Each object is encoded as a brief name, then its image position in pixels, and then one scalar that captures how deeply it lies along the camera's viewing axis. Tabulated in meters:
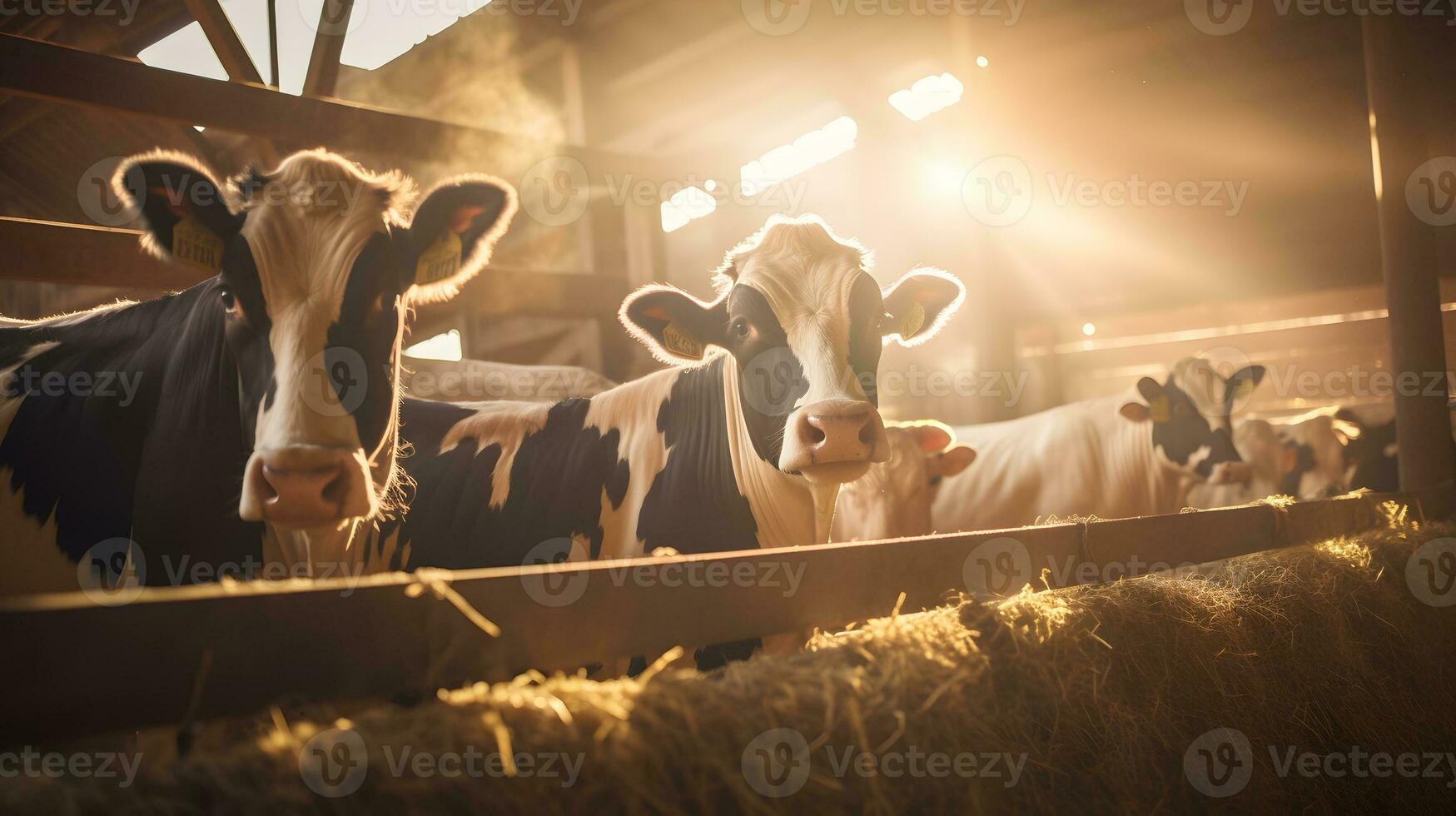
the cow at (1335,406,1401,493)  7.27
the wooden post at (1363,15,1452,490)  3.98
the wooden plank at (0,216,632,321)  3.38
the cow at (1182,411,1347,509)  6.76
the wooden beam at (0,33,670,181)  3.44
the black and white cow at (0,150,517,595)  1.92
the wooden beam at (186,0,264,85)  4.33
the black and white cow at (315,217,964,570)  2.62
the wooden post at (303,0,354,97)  5.10
